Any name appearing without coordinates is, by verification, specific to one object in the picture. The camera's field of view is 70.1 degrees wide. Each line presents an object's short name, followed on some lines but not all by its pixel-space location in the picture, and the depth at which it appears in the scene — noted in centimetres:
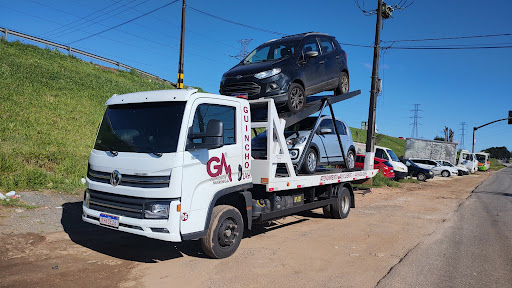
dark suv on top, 689
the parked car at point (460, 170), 3098
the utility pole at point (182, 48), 1588
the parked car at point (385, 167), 1900
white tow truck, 461
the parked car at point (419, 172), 2423
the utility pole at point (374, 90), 1403
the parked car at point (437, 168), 2909
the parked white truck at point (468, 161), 3939
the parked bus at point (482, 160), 4666
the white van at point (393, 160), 1994
